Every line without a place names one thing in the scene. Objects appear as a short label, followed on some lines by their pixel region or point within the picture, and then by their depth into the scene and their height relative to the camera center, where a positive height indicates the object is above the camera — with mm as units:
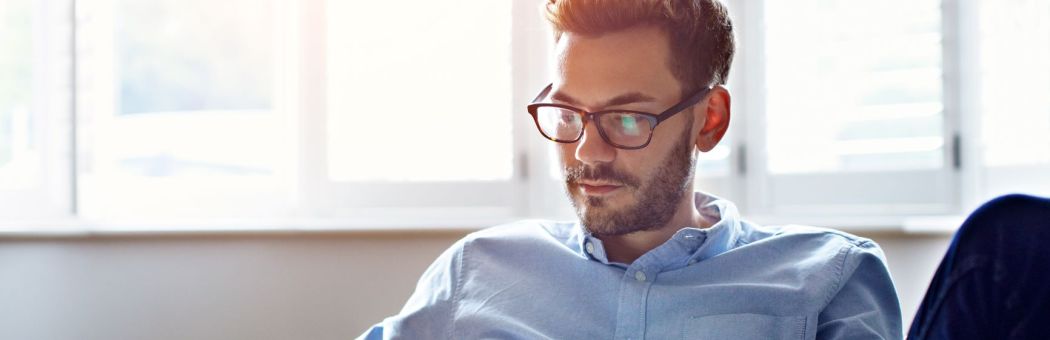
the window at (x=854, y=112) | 2229 +125
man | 1294 -101
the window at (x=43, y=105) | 2523 +179
